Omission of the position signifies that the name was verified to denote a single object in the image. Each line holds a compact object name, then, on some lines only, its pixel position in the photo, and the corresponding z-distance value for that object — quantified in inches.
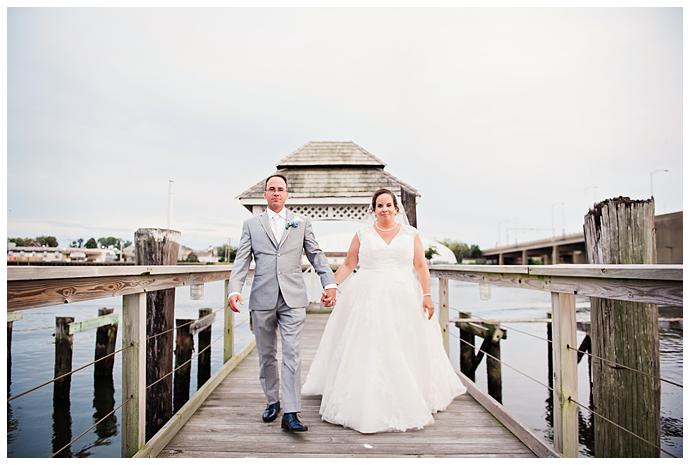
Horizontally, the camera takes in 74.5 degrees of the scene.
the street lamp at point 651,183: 1253.1
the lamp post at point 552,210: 2326.5
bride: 131.1
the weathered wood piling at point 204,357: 318.7
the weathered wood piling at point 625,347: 122.8
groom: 130.7
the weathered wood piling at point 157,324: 202.2
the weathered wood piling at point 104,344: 339.9
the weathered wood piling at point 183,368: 292.7
